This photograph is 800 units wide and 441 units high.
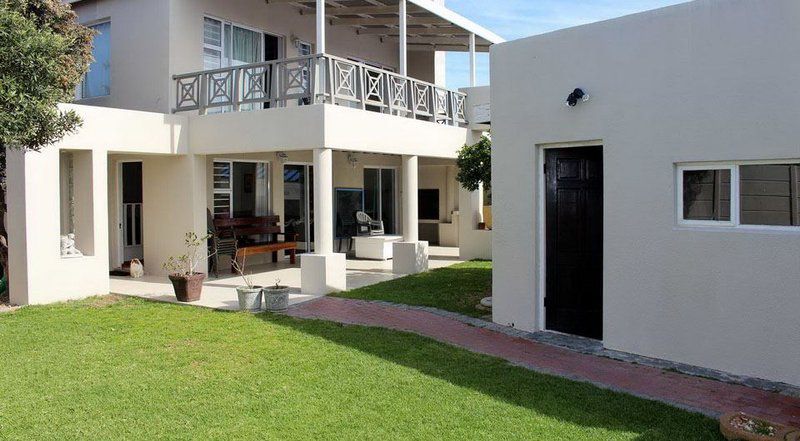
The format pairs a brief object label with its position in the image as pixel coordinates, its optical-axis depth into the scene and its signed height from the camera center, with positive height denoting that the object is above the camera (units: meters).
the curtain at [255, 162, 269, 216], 15.55 +0.42
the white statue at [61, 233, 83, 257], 11.10 -0.68
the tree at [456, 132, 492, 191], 11.96 +0.74
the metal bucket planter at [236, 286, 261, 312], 9.98 -1.40
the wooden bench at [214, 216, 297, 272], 14.02 -0.63
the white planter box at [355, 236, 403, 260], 16.66 -1.05
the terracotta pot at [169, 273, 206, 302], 10.59 -1.29
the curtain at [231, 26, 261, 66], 14.52 +3.61
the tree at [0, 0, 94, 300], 6.13 +1.24
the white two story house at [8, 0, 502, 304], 11.21 +1.41
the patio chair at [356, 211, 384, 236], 18.39 -0.55
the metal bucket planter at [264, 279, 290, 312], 9.96 -1.40
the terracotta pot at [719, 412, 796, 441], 4.75 -1.70
